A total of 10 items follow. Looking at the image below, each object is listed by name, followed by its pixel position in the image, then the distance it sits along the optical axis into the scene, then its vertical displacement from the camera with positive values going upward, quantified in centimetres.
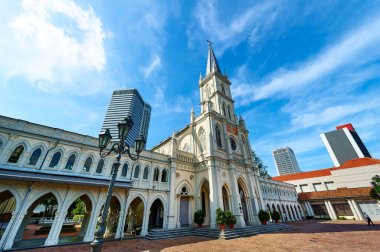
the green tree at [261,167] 4416 +1207
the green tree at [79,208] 3315 +190
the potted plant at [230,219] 1465 -25
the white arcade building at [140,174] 1062 +347
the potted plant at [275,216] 2145 -9
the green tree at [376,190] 2413 +315
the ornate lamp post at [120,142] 511 +261
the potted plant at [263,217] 1885 -16
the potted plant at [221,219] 1441 -23
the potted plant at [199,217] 1661 -6
